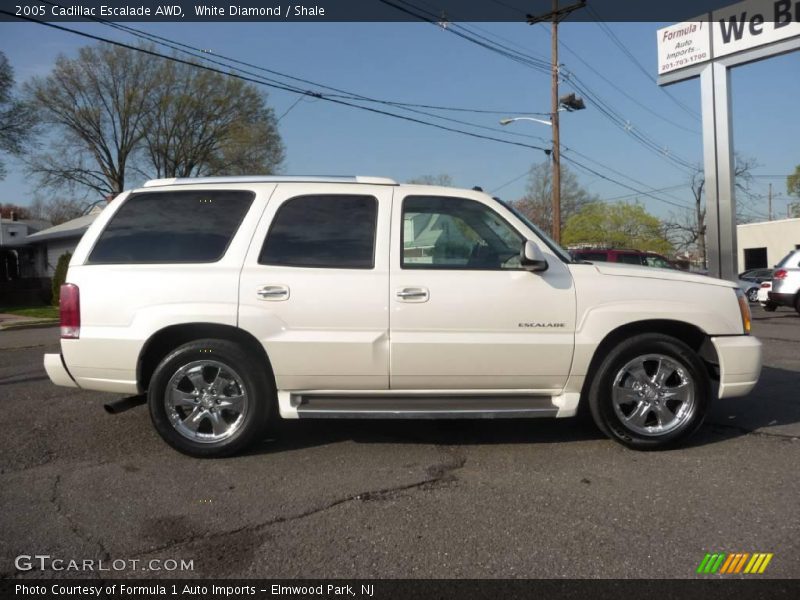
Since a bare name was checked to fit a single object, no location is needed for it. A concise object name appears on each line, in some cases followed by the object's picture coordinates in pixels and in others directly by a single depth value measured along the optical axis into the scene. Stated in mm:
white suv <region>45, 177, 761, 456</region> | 4238
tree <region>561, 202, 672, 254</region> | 52750
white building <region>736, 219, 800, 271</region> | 39469
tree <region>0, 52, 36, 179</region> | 25547
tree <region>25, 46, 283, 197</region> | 34500
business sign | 17375
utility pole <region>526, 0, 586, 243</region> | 23911
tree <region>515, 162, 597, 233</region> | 50250
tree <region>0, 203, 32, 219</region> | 68462
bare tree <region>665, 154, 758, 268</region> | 50612
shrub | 20703
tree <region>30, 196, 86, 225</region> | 46219
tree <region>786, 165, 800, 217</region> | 57553
